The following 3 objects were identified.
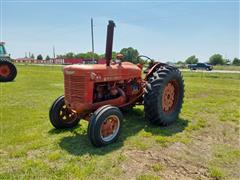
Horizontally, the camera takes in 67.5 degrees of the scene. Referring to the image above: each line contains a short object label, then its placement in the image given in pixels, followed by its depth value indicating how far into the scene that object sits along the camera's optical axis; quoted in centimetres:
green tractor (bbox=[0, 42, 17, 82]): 1022
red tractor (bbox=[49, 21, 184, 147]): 314
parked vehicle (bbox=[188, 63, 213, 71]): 2955
